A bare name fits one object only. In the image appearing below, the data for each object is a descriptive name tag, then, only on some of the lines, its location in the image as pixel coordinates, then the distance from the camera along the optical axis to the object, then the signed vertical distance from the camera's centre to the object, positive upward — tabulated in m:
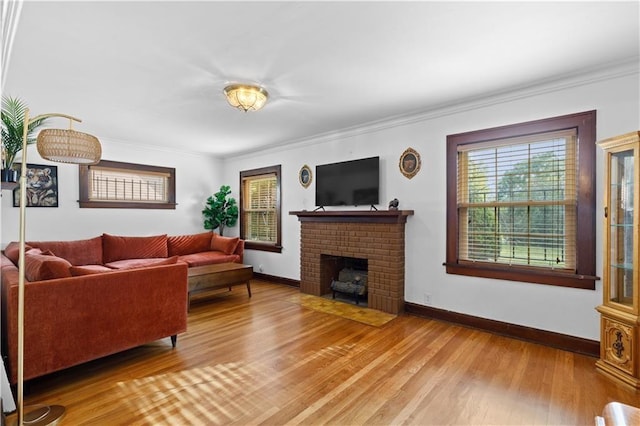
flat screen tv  4.21 +0.40
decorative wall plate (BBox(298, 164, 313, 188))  5.08 +0.57
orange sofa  2.11 -0.74
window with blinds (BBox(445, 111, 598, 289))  2.79 +0.09
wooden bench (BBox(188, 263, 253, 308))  4.01 -0.86
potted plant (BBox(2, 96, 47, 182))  2.13 +0.54
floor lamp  1.73 +0.38
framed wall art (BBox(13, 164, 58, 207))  4.45 +0.36
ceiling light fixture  2.95 +1.10
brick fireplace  3.87 -0.49
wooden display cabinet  2.29 -0.42
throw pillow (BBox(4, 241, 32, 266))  2.99 -0.41
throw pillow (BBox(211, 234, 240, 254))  5.57 -0.58
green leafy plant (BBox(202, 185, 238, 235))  6.18 +0.01
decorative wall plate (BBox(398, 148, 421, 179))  3.86 +0.60
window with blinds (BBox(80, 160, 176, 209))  5.02 +0.44
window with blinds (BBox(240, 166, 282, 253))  5.64 +0.05
